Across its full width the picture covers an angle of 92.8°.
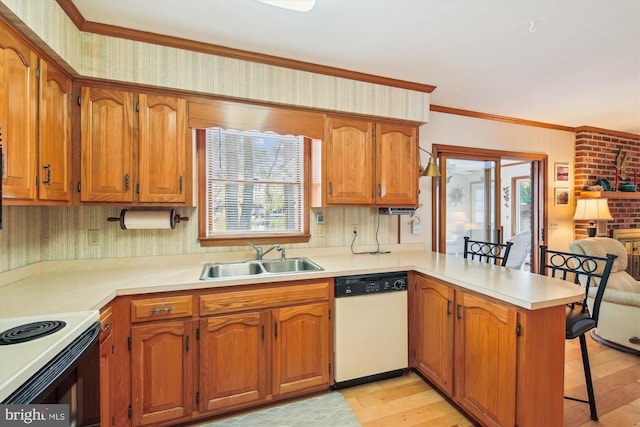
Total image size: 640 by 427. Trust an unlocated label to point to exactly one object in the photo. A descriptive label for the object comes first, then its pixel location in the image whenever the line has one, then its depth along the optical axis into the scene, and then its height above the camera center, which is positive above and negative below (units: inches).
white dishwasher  86.9 -34.5
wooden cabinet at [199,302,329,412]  74.9 -37.6
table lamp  151.2 +0.0
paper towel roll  85.0 -2.7
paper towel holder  85.3 -2.3
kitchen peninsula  61.7 -22.3
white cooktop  34.2 -18.2
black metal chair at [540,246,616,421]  70.8 -26.3
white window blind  100.2 +9.4
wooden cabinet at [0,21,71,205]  55.2 +17.3
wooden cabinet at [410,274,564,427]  61.8 -33.2
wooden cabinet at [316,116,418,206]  100.9 +16.6
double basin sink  90.5 -17.8
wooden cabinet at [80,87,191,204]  77.2 +16.5
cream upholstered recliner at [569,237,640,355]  108.4 -33.9
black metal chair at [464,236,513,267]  97.3 -14.3
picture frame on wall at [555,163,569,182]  160.1 +20.7
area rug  75.5 -52.8
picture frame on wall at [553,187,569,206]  159.5 +7.9
